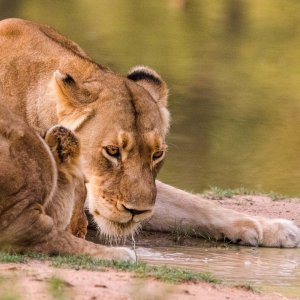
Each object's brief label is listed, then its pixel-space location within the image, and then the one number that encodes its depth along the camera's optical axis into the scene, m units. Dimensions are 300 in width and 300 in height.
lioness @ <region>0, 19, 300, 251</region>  13.36
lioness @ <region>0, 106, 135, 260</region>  11.28
